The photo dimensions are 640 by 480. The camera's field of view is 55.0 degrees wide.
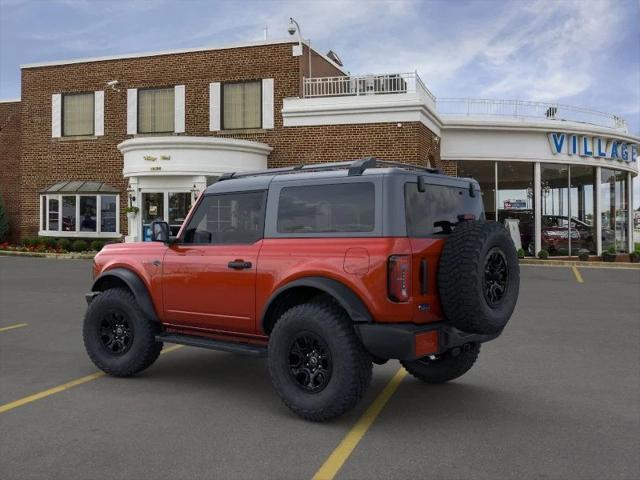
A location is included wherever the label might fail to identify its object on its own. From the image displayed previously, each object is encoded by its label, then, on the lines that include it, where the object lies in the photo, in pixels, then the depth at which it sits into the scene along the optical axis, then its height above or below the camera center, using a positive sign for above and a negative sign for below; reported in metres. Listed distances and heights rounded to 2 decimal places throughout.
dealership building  21.72 +4.13
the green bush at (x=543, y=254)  23.08 -0.27
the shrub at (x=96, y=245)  24.02 +0.12
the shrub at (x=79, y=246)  24.14 +0.09
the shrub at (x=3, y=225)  27.03 +1.03
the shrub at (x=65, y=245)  24.58 +0.13
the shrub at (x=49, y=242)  25.09 +0.26
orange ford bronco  4.68 -0.25
